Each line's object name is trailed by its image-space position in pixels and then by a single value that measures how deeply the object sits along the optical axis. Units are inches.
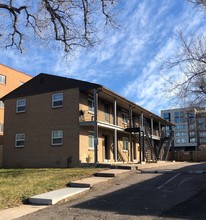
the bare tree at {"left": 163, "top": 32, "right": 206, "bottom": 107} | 437.3
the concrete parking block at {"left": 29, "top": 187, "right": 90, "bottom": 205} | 279.1
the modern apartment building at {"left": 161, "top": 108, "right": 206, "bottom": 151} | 2833.3
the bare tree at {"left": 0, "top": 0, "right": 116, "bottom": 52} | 350.6
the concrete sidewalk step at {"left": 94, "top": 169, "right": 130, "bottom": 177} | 422.2
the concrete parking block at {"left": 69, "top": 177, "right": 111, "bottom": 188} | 350.4
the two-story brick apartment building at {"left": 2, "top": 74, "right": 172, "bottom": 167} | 601.0
